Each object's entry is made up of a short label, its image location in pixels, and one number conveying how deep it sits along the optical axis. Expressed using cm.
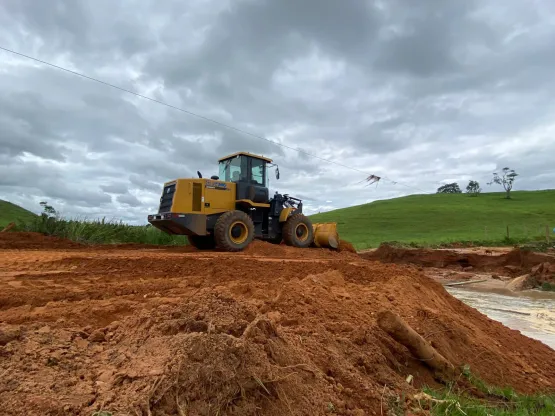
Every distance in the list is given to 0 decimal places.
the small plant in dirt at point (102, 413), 216
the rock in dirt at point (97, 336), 316
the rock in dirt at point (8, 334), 280
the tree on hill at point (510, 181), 8806
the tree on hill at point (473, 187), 9520
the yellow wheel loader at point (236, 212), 1209
